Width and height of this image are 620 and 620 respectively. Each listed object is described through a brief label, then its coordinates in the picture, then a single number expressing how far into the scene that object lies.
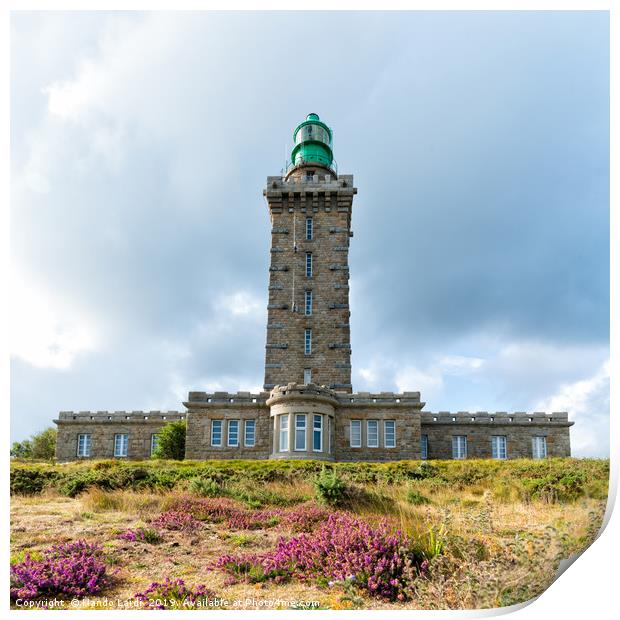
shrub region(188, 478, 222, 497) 15.20
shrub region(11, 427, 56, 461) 39.56
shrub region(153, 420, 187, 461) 30.84
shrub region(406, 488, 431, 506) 13.95
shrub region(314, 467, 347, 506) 13.27
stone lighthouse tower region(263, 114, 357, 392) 33.84
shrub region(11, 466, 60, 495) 18.12
